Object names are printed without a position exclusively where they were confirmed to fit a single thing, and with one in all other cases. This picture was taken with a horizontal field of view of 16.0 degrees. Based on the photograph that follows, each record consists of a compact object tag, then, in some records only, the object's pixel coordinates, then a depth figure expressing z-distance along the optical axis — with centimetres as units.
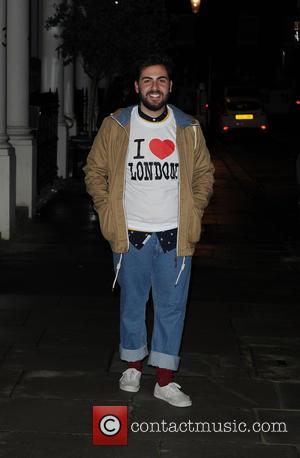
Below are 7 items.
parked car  3806
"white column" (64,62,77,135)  2288
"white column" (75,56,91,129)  2839
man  588
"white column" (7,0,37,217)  1423
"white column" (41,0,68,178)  2023
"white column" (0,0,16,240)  1206
